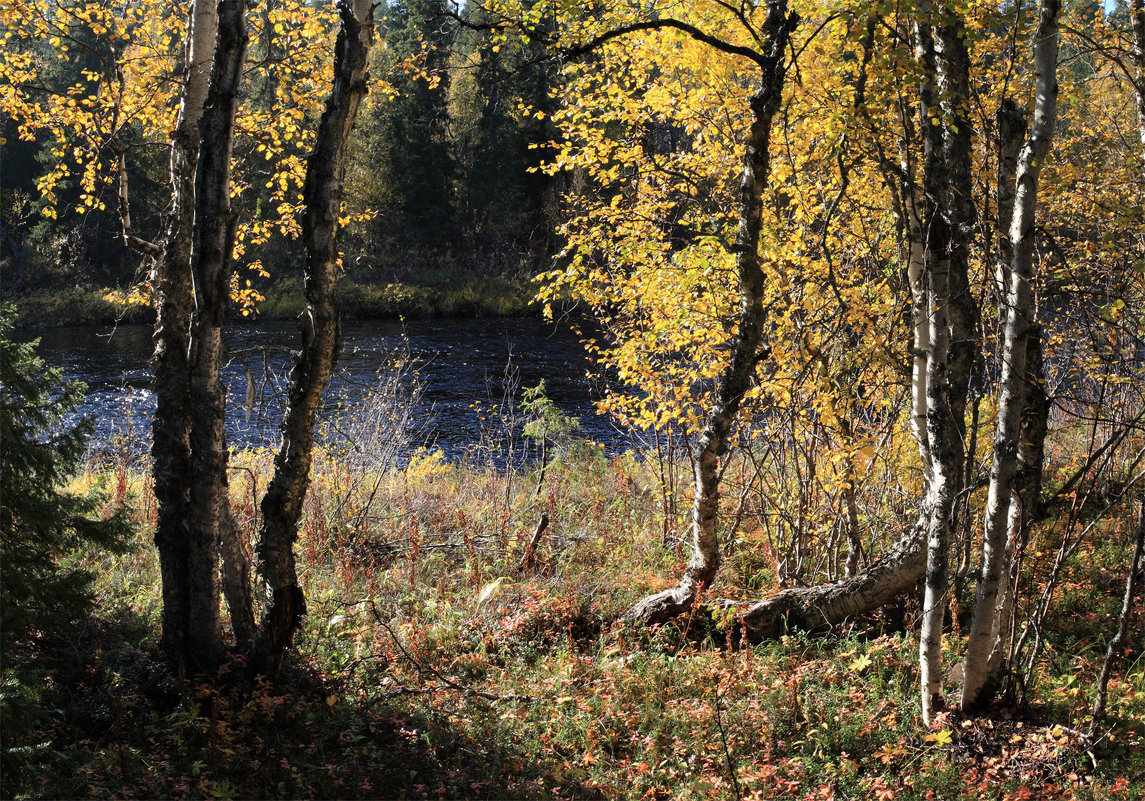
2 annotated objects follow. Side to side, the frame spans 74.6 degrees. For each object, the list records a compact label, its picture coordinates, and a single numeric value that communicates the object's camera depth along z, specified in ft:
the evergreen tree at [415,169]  107.55
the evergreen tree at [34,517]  12.81
